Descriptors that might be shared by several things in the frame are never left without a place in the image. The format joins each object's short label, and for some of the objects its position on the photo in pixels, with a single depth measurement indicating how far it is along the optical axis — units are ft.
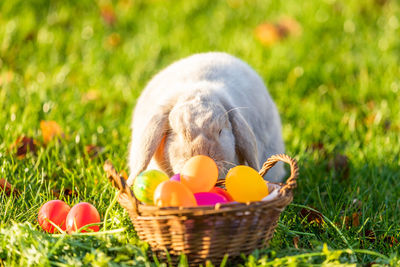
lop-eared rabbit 8.93
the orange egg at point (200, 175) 7.48
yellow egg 7.19
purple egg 7.52
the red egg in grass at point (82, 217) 7.66
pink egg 7.18
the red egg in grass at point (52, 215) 7.77
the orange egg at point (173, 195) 6.73
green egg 7.16
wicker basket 6.47
